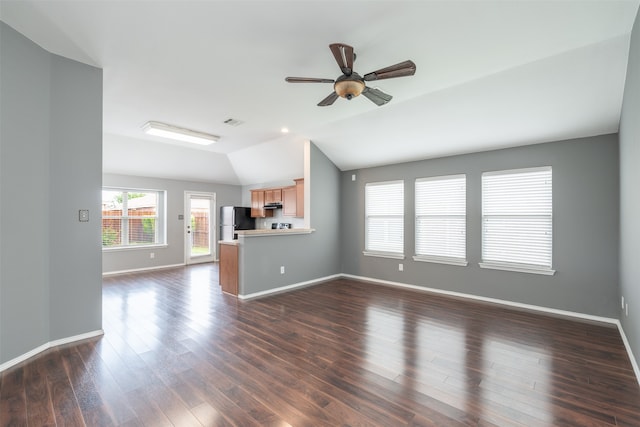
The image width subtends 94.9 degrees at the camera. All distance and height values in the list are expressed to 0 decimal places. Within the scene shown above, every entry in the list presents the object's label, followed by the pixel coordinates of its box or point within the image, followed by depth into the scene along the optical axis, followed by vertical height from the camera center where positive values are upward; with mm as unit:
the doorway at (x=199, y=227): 8070 -335
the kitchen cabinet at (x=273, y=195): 7727 +537
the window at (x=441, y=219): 4840 -84
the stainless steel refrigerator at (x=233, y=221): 8266 -156
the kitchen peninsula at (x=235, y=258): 4707 -716
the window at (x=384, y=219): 5602 -88
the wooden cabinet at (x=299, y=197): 7004 +438
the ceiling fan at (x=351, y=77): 2371 +1238
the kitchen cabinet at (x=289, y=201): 7361 +358
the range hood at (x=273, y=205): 7801 +271
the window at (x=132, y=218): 6969 -43
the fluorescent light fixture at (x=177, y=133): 4945 +1495
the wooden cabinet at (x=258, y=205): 8219 +288
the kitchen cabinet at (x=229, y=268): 4824 -894
